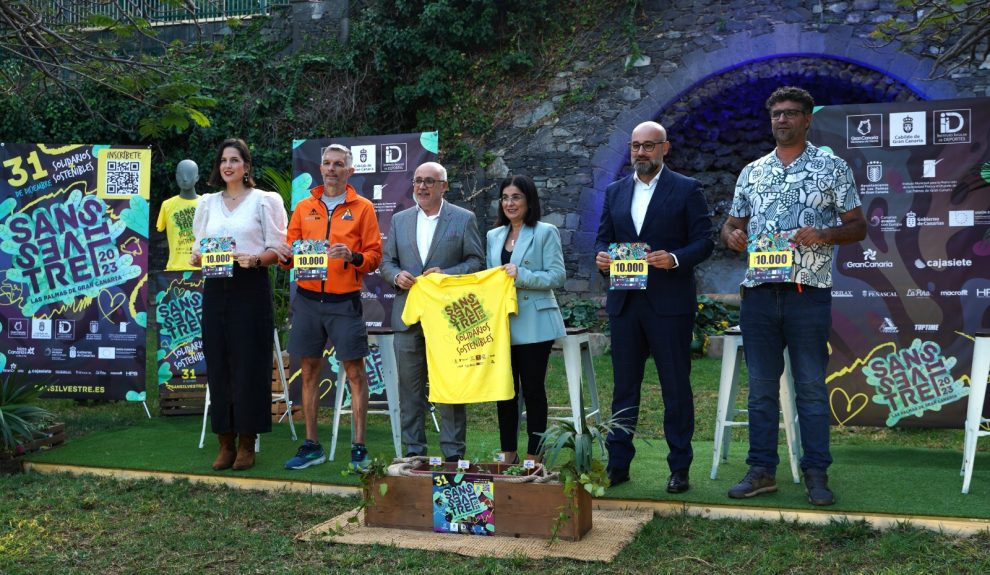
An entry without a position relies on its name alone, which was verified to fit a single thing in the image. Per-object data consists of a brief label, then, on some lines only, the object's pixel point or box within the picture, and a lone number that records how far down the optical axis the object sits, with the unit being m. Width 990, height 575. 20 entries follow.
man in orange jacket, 5.44
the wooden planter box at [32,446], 5.73
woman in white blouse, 5.45
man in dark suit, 4.67
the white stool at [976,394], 4.64
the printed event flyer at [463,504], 4.09
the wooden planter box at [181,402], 7.64
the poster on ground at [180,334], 7.62
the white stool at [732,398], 5.02
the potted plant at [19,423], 5.75
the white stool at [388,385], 5.57
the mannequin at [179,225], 7.73
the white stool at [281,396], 6.43
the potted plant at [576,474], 3.91
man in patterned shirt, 4.34
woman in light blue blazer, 4.89
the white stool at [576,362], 5.01
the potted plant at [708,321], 10.90
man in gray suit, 5.07
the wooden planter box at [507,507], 3.99
